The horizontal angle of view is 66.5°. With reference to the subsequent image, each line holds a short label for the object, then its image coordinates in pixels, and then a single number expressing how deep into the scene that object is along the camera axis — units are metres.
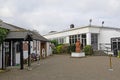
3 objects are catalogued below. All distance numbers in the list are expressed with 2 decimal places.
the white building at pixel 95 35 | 15.03
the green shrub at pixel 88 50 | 13.85
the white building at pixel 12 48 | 6.96
